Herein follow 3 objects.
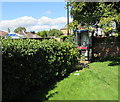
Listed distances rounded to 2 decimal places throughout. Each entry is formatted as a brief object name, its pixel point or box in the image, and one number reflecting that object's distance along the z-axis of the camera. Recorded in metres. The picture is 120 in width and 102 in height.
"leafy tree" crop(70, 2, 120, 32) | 7.64
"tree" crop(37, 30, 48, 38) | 49.41
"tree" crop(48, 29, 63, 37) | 48.04
